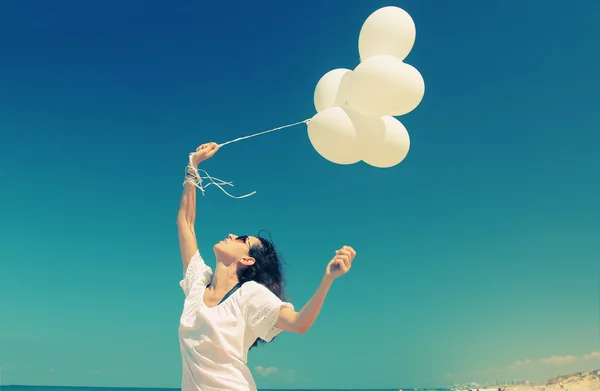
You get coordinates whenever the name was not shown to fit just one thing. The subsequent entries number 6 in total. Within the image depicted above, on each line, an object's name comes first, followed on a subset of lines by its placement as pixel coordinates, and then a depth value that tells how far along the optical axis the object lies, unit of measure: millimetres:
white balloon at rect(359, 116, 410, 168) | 3996
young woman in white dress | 2598
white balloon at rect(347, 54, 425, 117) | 3809
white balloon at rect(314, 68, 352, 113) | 4223
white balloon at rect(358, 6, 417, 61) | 4227
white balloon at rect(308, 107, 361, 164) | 3885
